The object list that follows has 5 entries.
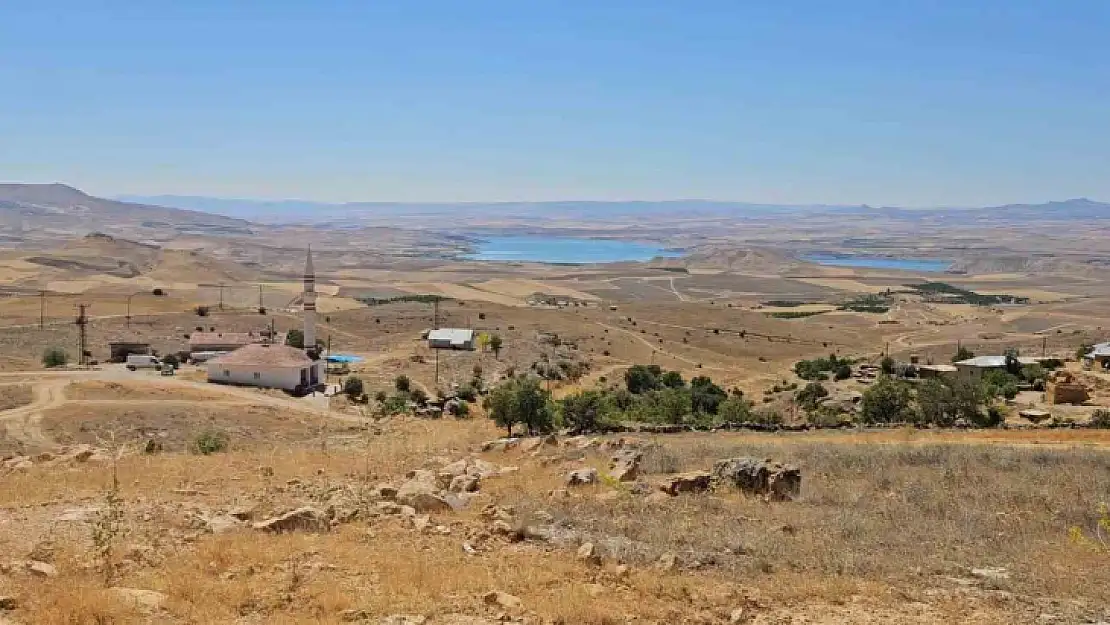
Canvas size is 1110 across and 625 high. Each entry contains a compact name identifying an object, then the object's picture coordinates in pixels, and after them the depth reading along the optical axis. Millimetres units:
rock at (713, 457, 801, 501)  15750
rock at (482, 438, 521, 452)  22188
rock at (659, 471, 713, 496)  15633
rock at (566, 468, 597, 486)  16156
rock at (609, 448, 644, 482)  16594
